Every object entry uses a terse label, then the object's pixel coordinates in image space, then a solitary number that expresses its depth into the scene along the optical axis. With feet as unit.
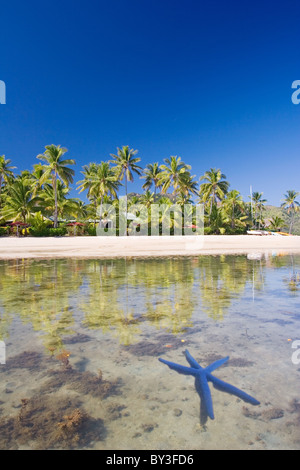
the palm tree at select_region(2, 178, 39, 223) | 136.05
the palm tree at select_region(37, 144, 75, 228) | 135.54
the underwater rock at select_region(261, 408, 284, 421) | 8.34
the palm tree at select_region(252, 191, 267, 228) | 246.04
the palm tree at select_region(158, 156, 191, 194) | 159.94
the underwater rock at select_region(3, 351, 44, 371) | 11.48
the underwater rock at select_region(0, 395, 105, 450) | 7.44
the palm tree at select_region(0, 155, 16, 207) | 154.12
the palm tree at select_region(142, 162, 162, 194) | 189.26
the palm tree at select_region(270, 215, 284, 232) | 250.47
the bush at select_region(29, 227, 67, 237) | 128.26
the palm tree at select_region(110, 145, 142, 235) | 158.71
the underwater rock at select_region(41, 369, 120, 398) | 9.74
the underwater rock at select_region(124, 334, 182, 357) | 12.70
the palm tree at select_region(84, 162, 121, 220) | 150.50
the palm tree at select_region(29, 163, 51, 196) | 139.88
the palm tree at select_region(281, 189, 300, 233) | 276.41
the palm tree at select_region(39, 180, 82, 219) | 146.51
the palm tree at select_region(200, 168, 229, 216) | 173.08
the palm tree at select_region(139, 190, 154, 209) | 169.17
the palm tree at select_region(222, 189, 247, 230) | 177.27
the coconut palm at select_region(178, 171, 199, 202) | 163.41
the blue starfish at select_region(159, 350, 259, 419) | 8.80
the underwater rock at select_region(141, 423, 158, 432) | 7.90
